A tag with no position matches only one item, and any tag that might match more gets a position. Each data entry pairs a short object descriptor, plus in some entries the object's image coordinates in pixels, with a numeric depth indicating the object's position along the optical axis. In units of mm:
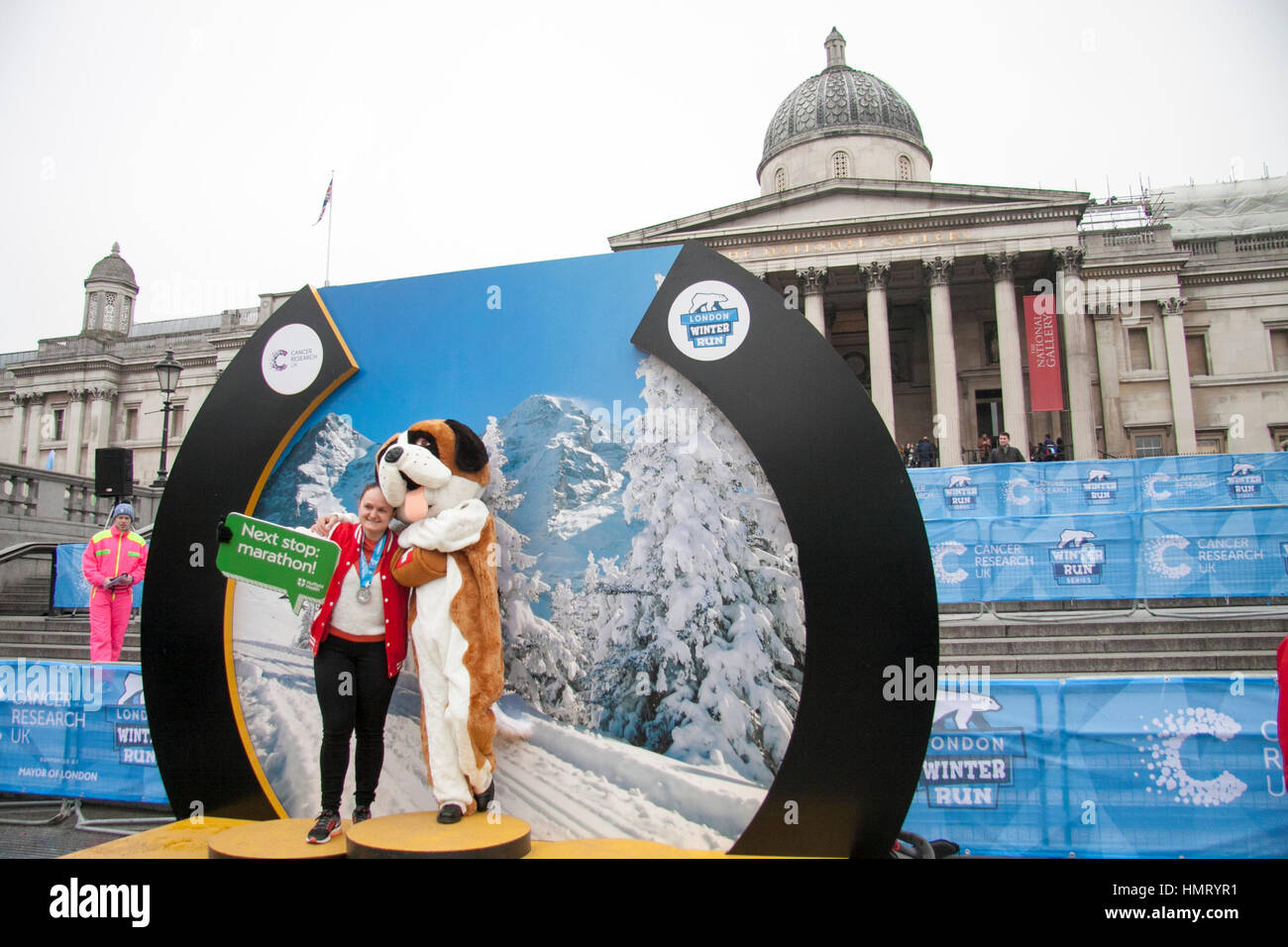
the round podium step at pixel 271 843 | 3170
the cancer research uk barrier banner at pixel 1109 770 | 4871
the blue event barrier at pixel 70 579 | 13594
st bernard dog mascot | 3350
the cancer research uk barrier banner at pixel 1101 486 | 12969
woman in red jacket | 3461
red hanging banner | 26125
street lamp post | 15344
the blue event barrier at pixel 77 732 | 6469
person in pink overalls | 8641
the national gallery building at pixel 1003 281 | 28719
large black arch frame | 3016
